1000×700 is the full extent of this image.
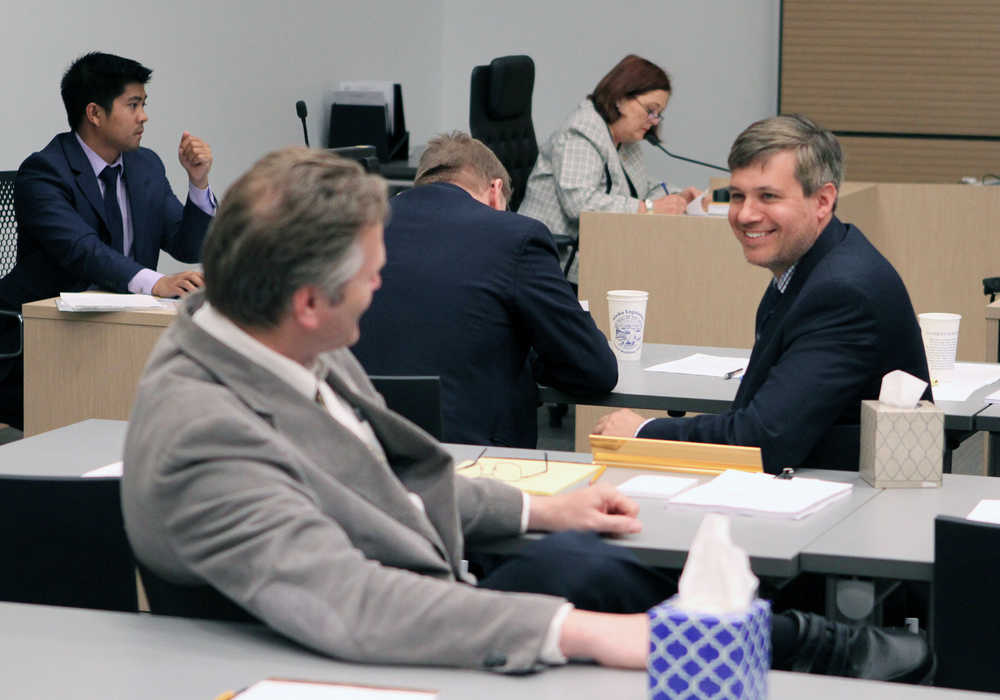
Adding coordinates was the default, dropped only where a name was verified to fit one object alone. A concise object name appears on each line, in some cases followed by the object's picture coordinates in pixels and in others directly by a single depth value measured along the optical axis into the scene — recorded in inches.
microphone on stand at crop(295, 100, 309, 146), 468.7
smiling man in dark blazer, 178.4
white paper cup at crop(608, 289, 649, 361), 247.0
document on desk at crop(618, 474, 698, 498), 155.3
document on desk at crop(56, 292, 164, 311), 254.0
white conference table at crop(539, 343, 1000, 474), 206.7
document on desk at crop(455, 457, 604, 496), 156.9
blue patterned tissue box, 87.5
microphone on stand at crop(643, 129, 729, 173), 417.1
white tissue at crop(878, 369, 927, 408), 161.2
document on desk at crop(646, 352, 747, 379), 240.6
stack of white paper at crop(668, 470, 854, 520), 147.3
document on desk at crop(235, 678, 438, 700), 96.0
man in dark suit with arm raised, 281.9
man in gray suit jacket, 100.9
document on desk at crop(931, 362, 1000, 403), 222.0
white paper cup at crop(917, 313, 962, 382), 236.4
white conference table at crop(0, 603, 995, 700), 98.5
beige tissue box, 159.7
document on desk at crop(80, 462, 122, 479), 164.0
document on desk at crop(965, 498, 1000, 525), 145.9
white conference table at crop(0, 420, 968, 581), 132.9
